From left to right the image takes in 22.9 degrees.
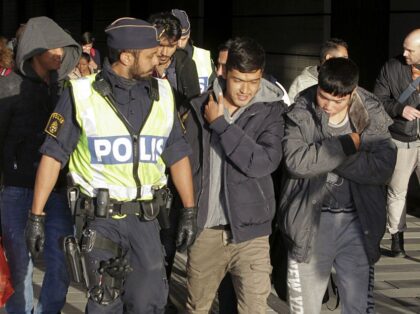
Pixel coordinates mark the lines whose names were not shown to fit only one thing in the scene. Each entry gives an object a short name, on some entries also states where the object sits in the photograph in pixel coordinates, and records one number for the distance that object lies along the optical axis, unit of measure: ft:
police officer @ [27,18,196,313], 15.64
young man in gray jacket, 15.83
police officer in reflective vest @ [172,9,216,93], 22.76
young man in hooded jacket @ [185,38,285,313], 16.20
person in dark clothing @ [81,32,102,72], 41.24
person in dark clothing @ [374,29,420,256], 25.32
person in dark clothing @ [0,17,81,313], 18.08
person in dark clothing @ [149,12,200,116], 20.74
